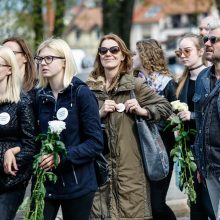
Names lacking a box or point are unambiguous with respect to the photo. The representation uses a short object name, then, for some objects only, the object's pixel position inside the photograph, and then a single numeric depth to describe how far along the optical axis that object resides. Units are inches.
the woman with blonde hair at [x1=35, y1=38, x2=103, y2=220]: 341.2
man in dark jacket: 357.6
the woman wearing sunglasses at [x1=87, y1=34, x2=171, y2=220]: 405.2
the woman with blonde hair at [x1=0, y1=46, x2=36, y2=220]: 347.8
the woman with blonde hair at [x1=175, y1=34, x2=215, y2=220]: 425.6
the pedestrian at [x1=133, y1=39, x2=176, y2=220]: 437.1
